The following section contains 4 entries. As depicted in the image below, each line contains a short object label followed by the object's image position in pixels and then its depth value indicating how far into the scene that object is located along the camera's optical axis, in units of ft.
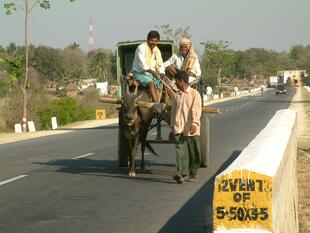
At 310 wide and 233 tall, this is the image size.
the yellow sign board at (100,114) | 158.61
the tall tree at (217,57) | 419.54
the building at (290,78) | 611.02
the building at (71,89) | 357.20
